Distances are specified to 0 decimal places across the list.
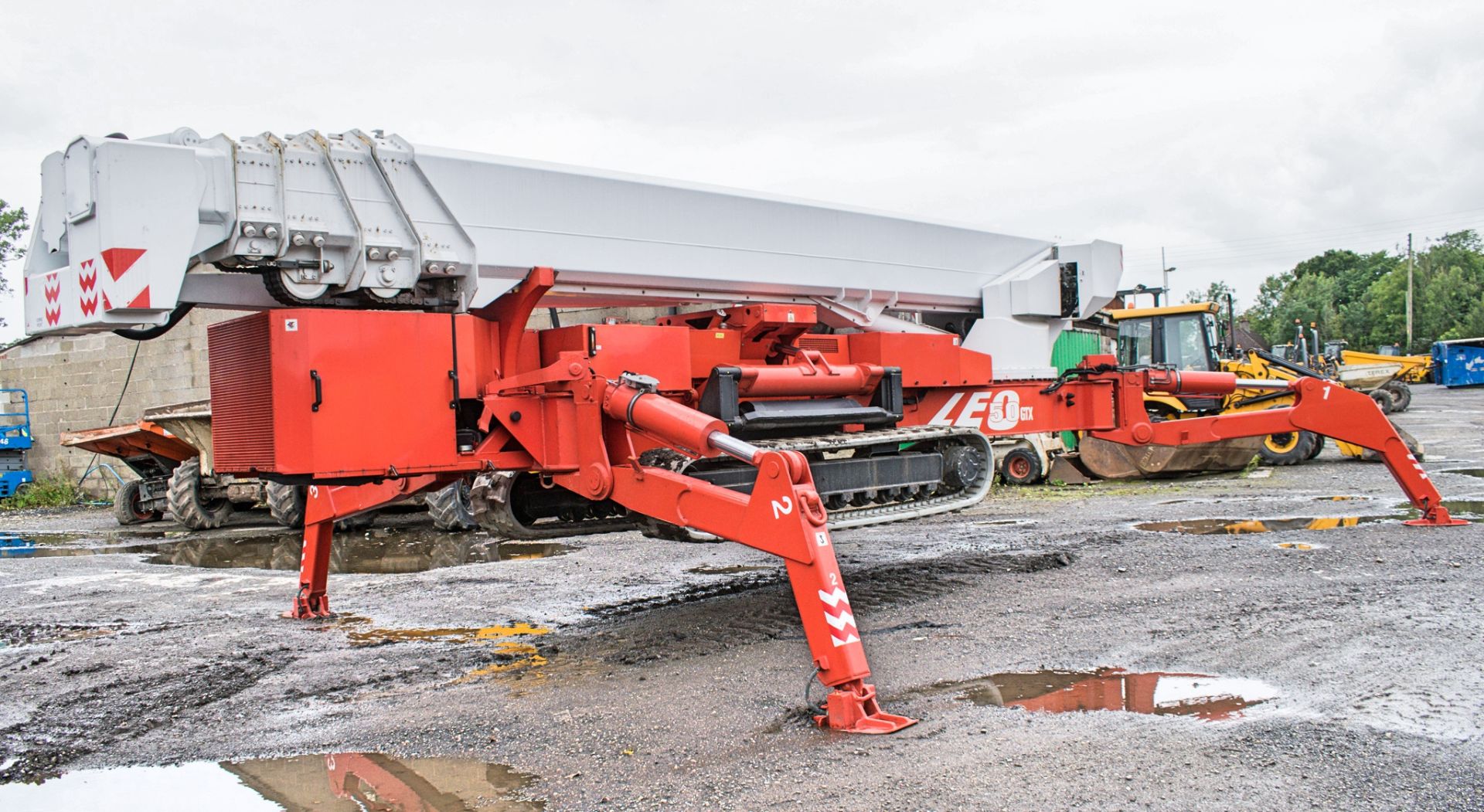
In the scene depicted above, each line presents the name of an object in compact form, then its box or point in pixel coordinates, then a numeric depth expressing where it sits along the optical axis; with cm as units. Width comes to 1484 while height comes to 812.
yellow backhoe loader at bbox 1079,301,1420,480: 1597
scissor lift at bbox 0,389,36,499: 2120
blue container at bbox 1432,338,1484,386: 4016
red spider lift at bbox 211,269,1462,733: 481
